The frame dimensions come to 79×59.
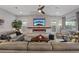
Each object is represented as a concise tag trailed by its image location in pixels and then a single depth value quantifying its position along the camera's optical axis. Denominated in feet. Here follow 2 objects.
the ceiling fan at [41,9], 6.11
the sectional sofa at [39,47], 4.97
